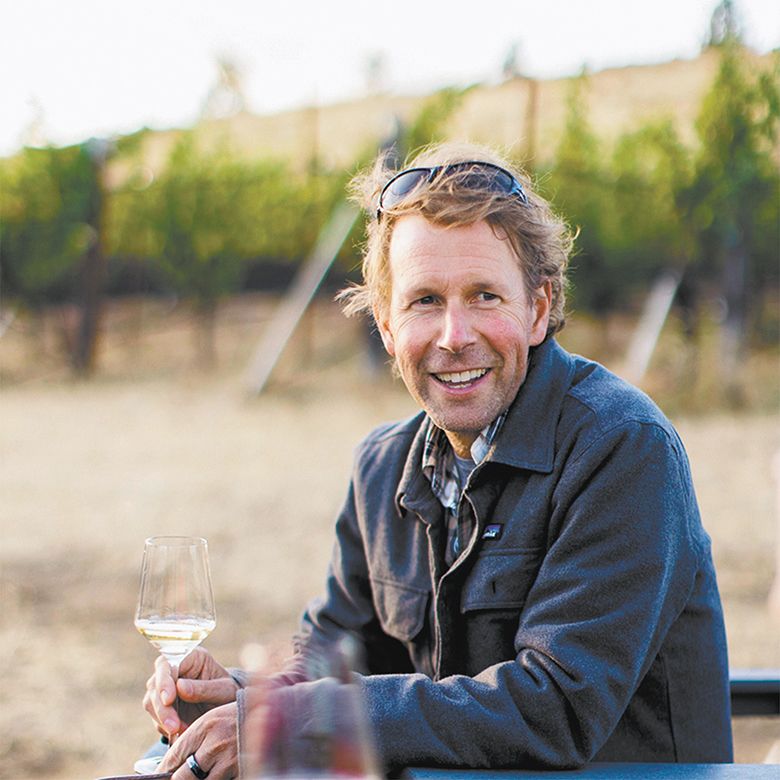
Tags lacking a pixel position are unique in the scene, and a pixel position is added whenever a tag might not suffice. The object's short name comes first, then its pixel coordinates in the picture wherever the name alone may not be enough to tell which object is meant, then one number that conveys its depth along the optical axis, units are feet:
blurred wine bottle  4.36
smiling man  6.57
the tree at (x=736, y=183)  37.76
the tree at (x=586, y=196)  42.32
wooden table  6.41
